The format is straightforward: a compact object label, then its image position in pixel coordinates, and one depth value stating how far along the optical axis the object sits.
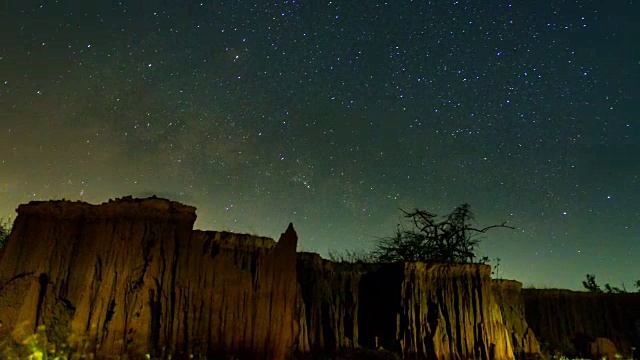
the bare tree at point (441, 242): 31.86
